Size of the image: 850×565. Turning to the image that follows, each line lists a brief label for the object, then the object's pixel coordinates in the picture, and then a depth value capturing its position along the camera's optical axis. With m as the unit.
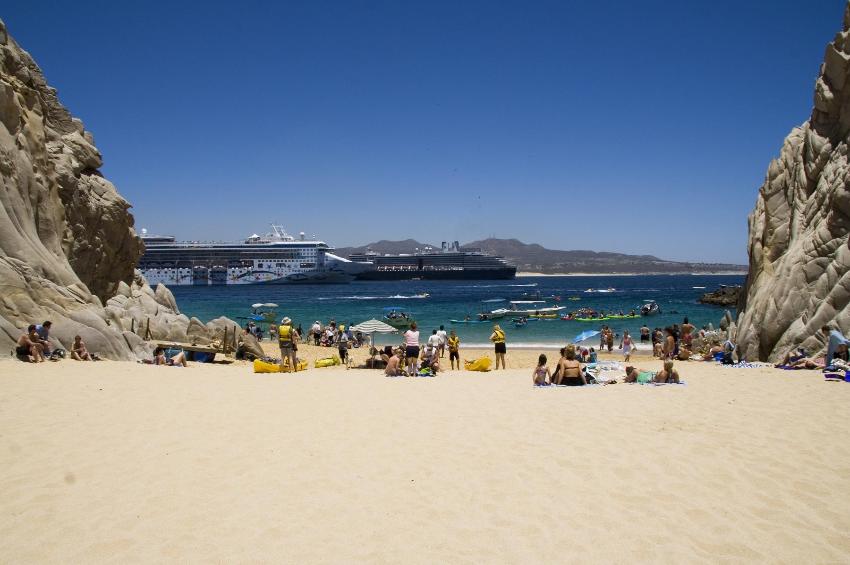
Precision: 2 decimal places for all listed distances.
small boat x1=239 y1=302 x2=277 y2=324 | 35.83
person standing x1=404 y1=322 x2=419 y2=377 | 11.93
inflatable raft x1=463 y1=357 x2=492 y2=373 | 13.79
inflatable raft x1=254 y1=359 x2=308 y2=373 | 12.76
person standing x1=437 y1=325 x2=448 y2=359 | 18.52
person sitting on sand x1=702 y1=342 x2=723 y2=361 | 14.25
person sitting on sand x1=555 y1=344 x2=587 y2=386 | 9.72
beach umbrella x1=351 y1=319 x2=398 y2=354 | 18.09
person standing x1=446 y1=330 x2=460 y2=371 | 14.89
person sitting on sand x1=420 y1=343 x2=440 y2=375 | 12.81
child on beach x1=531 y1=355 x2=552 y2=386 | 9.72
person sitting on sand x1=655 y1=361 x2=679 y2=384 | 9.68
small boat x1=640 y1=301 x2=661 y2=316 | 40.62
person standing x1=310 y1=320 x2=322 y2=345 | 26.16
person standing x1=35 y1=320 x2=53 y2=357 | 10.59
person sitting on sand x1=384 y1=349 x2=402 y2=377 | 11.87
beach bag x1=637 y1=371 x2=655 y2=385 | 10.18
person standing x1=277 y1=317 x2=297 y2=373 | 13.00
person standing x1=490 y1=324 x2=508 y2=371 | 14.48
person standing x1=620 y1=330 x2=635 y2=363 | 17.31
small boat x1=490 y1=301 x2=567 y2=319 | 38.18
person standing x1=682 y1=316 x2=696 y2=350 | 15.77
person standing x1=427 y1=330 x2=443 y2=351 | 13.96
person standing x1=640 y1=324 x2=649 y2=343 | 25.33
